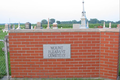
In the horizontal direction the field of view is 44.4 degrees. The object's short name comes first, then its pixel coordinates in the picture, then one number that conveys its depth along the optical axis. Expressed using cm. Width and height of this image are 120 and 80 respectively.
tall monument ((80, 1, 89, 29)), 1382
